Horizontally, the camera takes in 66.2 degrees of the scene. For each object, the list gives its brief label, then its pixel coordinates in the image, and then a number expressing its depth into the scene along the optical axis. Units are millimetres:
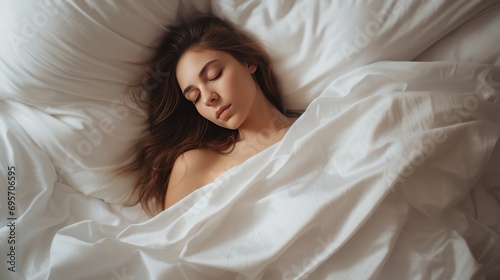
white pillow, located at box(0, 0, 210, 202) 1015
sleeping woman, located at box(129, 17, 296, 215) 1099
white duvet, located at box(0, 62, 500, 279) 830
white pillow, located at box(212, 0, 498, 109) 1017
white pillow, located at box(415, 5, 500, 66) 1010
